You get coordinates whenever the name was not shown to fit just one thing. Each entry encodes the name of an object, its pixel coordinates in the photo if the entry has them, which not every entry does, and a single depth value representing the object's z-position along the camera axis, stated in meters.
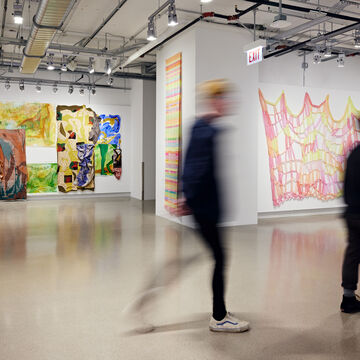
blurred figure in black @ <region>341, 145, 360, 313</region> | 3.25
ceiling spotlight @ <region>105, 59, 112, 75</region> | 9.14
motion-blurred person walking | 2.93
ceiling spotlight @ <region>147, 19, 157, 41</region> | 6.56
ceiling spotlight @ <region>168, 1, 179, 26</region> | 5.83
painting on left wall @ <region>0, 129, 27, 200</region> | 11.47
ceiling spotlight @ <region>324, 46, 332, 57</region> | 7.68
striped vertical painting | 8.02
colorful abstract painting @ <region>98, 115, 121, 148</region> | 12.55
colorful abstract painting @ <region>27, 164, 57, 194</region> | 11.78
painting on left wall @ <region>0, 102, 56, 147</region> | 11.45
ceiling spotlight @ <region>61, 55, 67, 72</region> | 9.14
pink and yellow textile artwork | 8.77
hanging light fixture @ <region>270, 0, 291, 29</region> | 5.94
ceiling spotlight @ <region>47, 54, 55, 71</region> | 9.21
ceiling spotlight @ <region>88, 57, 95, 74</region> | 9.41
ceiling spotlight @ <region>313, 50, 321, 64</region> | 7.77
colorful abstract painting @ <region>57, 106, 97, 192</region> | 12.06
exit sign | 6.88
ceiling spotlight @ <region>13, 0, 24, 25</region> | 5.77
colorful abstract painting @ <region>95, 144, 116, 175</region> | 12.53
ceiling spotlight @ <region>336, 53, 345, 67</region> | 8.00
